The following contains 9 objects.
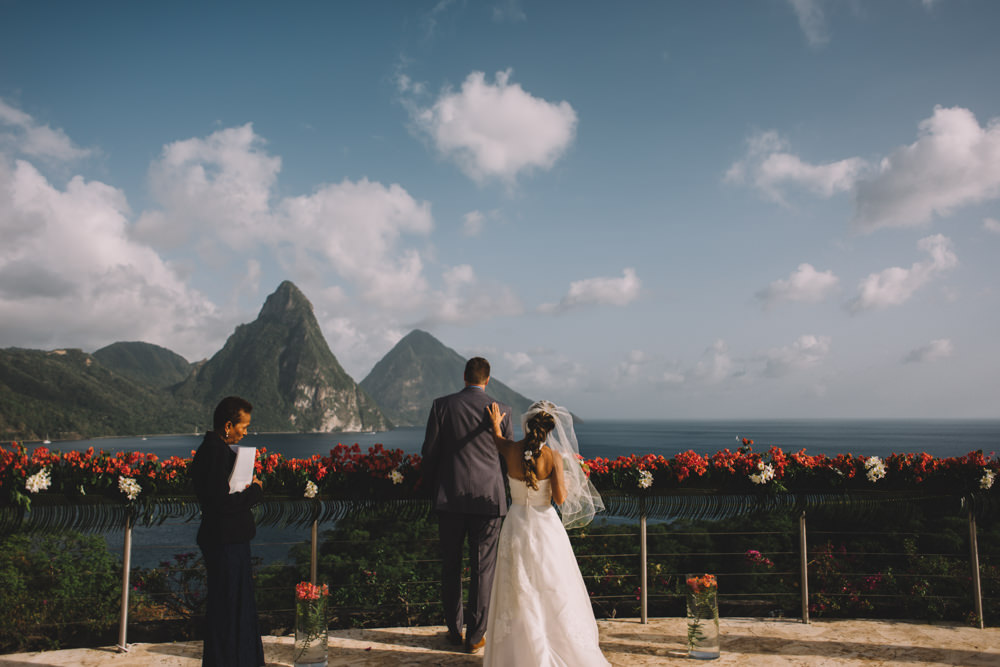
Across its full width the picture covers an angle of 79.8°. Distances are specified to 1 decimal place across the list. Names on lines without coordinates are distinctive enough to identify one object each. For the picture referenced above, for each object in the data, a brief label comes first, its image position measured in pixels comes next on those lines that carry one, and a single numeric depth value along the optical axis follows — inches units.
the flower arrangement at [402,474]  185.5
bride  153.7
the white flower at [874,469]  215.3
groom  182.5
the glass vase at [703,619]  181.8
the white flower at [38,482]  178.9
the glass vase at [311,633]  172.6
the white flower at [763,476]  213.3
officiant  142.6
